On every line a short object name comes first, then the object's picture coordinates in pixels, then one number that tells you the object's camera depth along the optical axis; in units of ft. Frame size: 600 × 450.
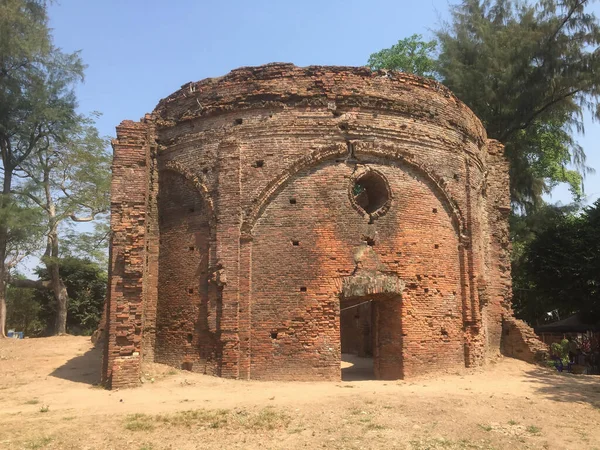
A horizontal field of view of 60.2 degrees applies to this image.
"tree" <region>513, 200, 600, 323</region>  55.11
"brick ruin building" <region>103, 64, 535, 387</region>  35.22
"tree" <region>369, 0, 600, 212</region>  70.95
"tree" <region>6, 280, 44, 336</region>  116.06
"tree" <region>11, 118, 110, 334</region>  77.36
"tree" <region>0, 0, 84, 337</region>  69.82
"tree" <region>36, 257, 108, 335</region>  92.07
